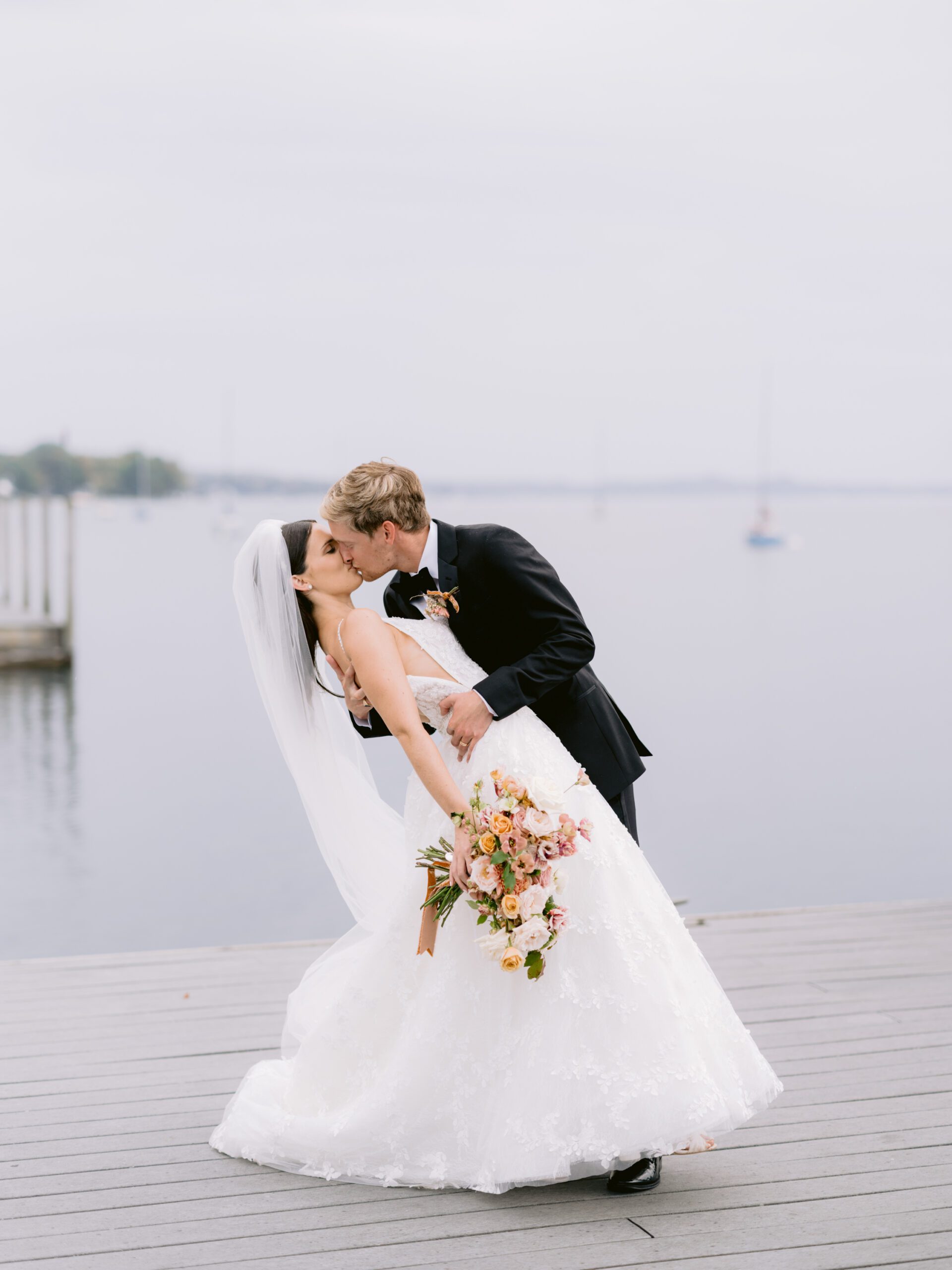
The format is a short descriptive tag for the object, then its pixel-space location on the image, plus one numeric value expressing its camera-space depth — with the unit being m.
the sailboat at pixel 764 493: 57.72
